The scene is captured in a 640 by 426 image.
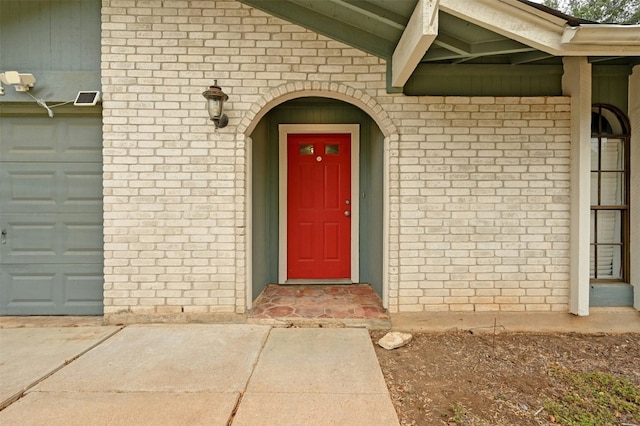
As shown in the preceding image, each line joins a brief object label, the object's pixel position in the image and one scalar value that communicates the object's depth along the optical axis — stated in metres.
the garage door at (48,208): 3.35
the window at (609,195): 3.42
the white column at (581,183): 3.12
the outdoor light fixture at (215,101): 2.98
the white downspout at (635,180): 3.29
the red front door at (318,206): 4.45
